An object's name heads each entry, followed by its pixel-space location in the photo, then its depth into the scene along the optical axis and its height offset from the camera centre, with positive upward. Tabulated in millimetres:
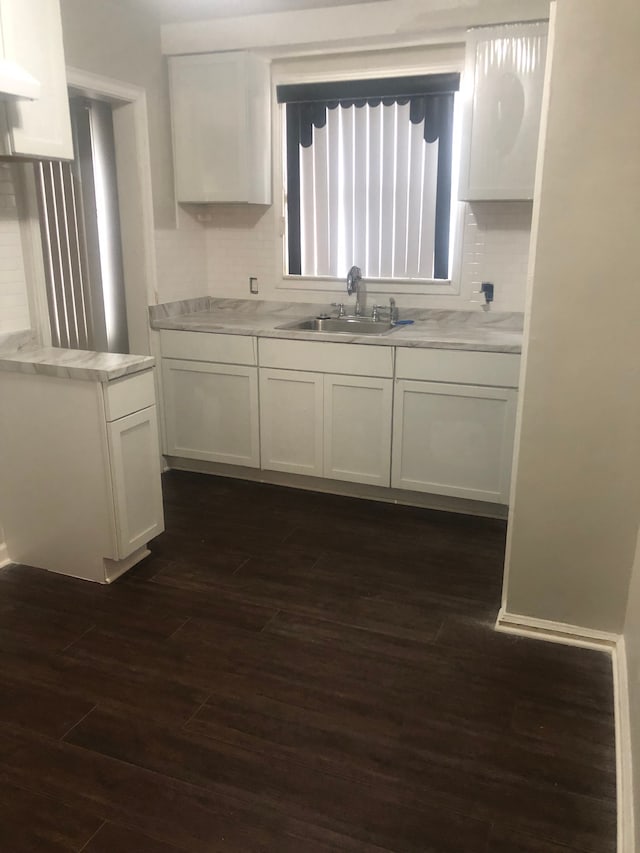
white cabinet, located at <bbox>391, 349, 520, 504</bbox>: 3309 -894
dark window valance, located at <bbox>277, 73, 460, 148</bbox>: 3656 +749
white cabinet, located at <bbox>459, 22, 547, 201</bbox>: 3168 +588
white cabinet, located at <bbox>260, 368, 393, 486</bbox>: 3592 -990
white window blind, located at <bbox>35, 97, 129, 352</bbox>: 3939 -7
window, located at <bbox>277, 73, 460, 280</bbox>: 3752 +347
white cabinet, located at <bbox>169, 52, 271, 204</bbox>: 3766 +603
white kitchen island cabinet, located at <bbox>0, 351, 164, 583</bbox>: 2746 -957
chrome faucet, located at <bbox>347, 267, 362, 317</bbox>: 3965 -238
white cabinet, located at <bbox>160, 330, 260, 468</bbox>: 3848 -897
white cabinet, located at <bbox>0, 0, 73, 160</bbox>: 2379 +561
